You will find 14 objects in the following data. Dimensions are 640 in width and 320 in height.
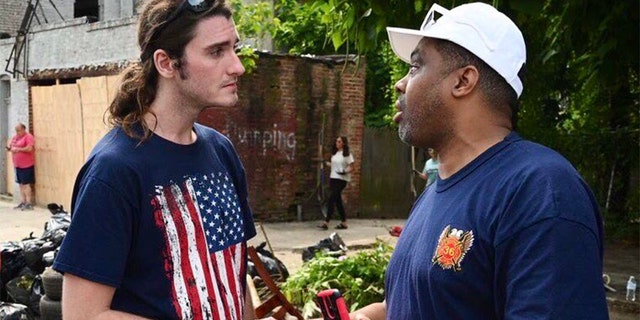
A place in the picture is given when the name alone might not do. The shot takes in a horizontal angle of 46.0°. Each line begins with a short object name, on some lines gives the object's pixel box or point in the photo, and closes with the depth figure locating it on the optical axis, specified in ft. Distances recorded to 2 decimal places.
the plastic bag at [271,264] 24.03
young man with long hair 7.24
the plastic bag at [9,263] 22.67
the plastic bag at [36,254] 22.56
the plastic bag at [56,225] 23.79
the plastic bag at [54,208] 27.58
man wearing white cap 5.92
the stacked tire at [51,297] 18.35
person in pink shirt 53.06
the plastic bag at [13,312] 19.44
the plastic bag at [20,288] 21.71
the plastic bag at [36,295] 20.97
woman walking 44.80
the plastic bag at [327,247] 27.54
